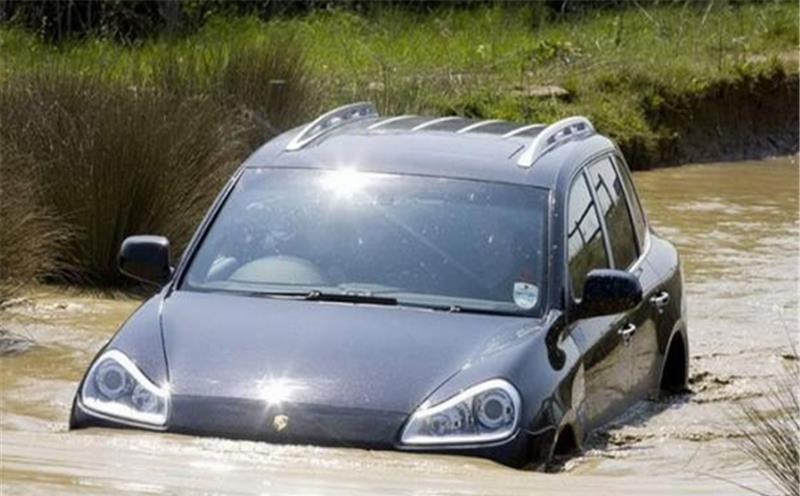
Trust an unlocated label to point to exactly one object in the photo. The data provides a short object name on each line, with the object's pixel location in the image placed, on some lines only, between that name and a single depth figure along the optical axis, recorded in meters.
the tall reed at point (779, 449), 11.27
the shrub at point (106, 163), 24.56
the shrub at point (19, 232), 21.45
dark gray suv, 13.76
